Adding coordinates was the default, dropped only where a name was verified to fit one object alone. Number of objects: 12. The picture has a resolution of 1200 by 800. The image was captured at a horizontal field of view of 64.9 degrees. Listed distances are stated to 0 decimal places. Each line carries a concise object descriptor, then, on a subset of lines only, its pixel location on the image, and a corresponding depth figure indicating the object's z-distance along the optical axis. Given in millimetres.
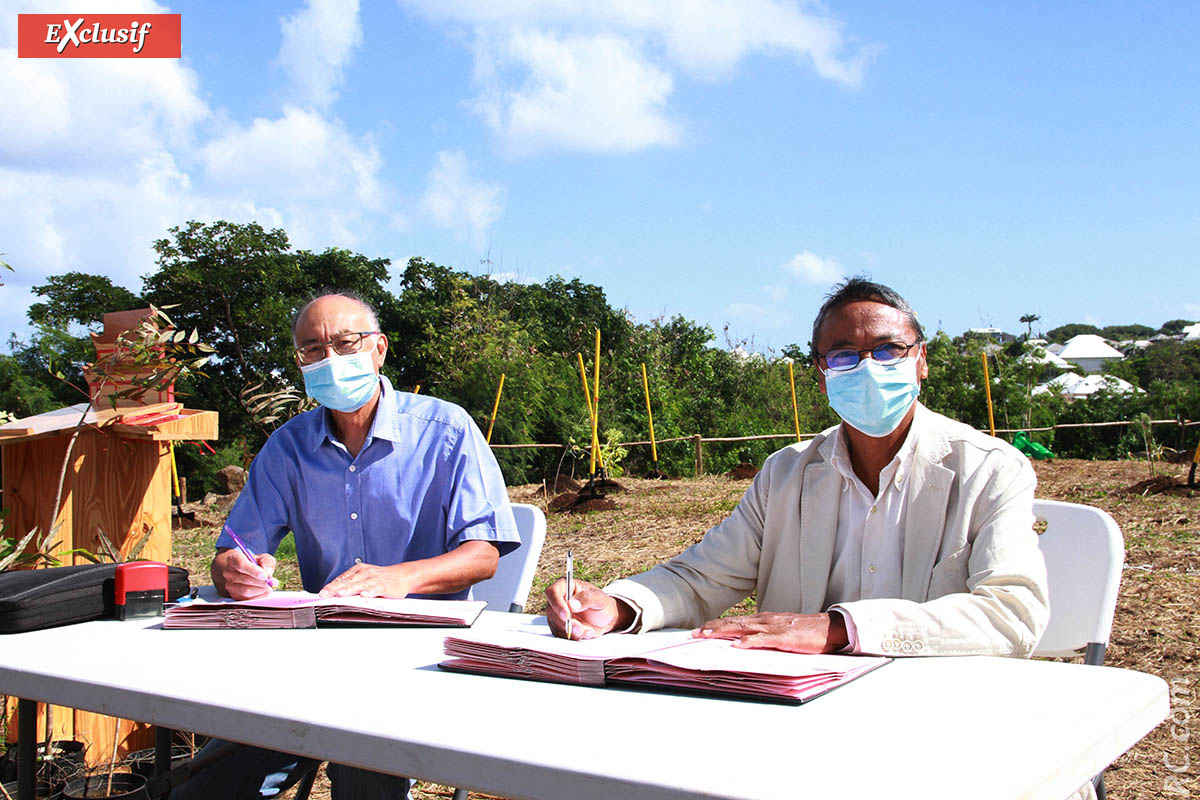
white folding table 938
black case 1874
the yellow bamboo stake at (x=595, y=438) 10961
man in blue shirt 2615
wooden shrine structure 3225
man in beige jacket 1693
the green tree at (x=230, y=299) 21141
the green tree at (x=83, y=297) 22031
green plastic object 13109
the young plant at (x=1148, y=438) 11305
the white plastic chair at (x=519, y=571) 2482
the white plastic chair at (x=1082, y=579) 1898
